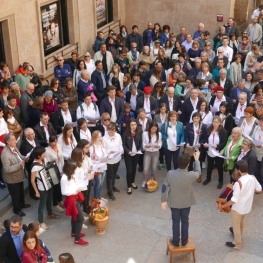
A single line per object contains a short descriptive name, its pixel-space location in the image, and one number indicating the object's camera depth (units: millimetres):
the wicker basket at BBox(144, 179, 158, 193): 9398
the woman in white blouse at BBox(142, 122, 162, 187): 9102
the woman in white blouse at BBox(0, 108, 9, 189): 8750
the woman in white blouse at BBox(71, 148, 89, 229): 7652
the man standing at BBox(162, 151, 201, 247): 6758
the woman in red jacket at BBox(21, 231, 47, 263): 6012
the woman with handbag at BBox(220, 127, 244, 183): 8688
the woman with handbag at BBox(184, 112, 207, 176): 9328
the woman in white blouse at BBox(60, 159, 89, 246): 7372
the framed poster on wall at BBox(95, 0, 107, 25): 16516
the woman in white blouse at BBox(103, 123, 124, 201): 8719
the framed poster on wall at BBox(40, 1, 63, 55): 13461
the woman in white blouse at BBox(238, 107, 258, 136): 9188
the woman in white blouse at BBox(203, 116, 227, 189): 9148
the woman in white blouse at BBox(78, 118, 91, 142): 9016
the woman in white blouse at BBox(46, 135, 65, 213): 8250
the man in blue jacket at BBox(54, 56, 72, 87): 12133
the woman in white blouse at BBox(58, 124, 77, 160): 8594
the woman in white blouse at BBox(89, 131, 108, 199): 8492
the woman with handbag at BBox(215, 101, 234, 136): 9695
